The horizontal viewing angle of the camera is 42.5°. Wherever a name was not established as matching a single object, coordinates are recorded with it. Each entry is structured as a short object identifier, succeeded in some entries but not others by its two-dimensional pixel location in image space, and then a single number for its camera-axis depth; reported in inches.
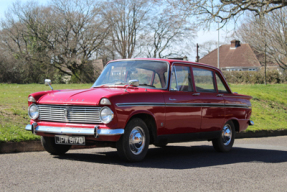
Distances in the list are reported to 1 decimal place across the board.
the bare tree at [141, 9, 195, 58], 1712.6
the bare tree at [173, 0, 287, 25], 713.0
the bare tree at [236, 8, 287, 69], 1198.3
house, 2642.2
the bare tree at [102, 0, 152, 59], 1667.1
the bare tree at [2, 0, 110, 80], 1711.4
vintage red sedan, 241.9
